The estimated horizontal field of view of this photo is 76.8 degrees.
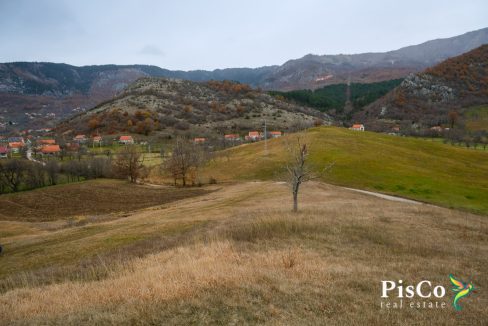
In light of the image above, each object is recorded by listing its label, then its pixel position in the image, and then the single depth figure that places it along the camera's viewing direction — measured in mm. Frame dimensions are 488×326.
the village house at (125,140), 170750
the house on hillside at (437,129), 152175
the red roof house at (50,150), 135000
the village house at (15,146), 156250
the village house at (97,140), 160312
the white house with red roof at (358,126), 191875
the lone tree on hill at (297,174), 26797
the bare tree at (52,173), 88188
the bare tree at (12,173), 82938
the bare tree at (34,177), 85188
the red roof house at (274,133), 179888
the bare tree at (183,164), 75062
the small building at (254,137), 165125
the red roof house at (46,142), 166350
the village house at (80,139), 168188
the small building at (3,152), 141875
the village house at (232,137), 168275
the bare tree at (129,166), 82625
